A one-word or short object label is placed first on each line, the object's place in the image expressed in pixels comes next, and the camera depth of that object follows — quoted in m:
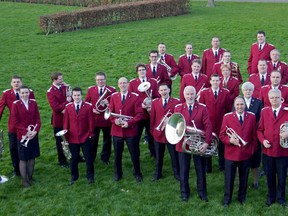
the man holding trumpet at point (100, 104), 9.48
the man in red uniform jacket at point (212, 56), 11.75
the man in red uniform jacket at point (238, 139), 7.72
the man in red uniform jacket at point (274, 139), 7.58
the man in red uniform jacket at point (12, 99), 9.08
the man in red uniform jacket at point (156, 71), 10.70
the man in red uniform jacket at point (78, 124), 8.80
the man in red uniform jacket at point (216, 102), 8.95
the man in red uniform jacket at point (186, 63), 11.75
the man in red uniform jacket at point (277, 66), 10.46
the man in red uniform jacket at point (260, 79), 9.60
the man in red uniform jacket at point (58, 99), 9.47
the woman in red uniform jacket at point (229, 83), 9.51
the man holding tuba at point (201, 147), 7.96
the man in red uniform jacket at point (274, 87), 8.89
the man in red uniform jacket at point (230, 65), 10.30
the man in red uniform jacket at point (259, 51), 12.12
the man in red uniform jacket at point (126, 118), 8.92
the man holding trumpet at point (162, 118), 8.78
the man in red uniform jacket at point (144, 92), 9.70
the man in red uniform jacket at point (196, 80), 10.08
